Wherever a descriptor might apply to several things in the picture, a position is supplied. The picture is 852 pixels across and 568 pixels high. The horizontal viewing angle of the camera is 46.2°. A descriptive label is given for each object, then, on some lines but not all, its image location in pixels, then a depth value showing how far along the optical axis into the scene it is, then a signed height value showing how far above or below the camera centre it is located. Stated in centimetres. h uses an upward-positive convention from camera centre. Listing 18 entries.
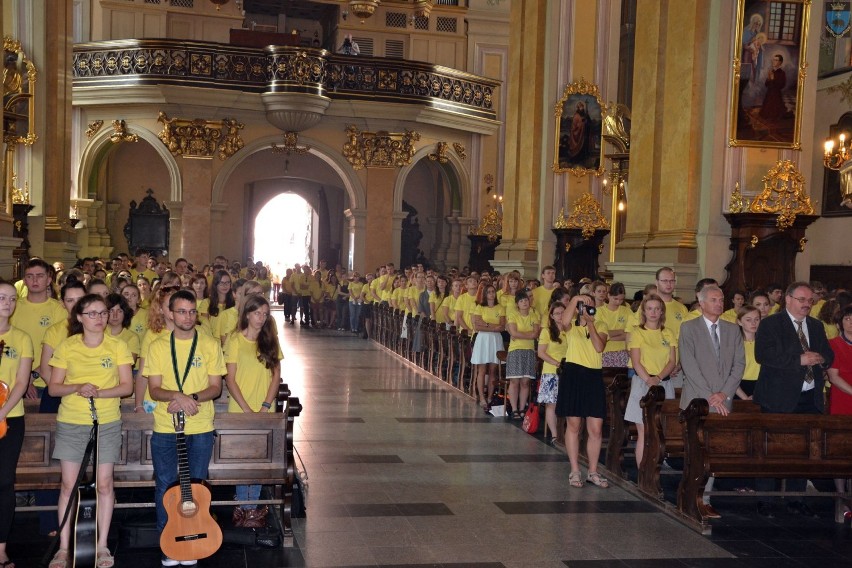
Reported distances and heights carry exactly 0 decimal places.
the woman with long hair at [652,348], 859 -89
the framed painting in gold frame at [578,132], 1828 +201
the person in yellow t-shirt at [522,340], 1191 -120
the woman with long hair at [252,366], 725 -99
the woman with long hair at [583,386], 883 -128
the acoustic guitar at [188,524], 599 -177
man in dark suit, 792 -83
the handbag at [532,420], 1135 -203
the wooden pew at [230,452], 668 -154
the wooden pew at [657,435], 833 -161
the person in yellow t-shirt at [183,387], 626 -99
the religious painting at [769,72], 1261 +223
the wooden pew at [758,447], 770 -156
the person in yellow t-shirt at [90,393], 608 -101
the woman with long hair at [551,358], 980 -118
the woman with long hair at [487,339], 1316 -132
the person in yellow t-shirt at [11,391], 588 -98
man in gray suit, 802 -87
